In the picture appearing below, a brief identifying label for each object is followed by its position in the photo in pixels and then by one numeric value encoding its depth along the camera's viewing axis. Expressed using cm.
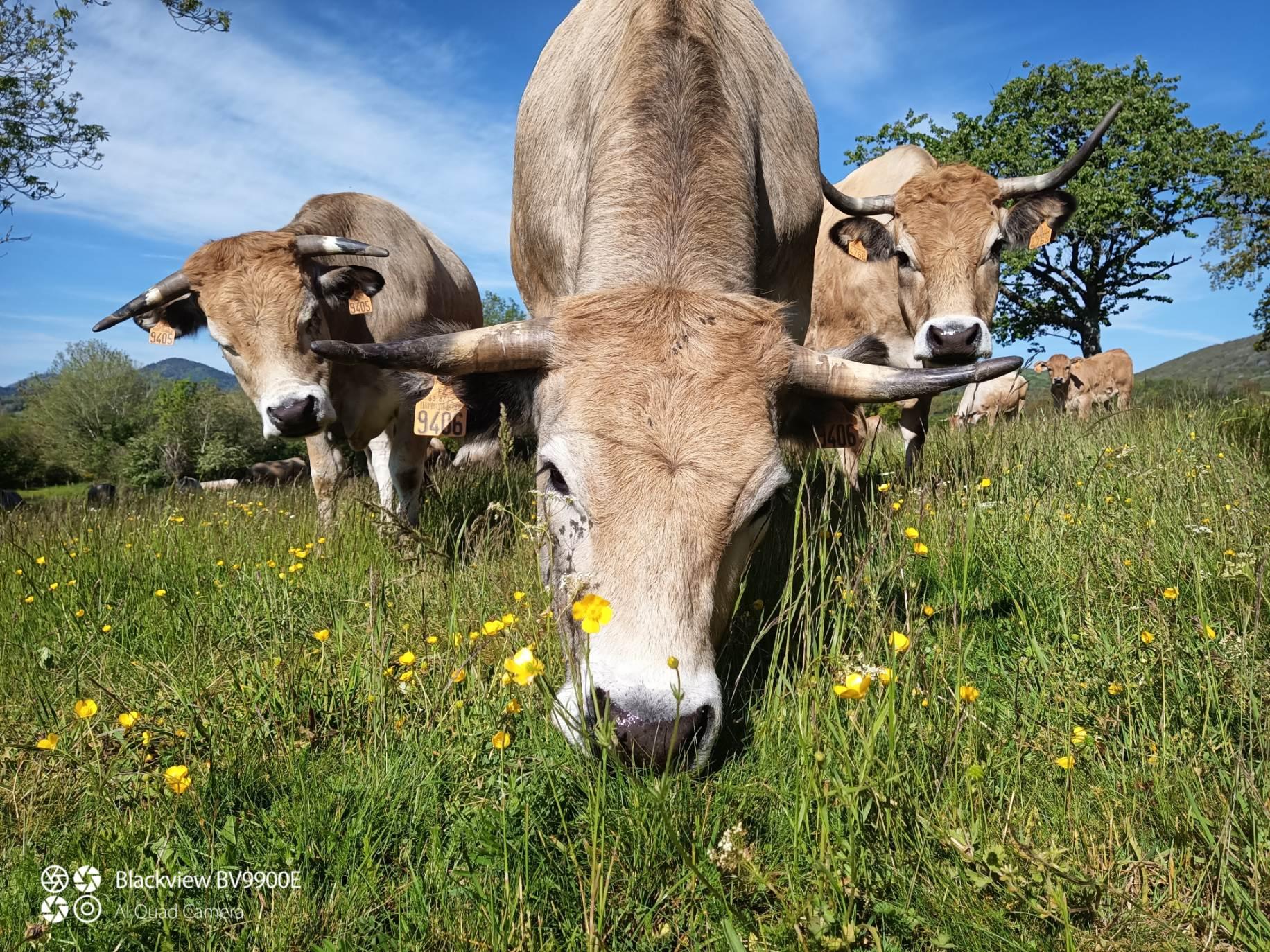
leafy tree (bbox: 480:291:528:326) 4678
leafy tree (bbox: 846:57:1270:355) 3145
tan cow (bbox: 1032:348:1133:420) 2539
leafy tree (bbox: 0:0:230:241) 1652
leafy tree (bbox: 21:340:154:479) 6375
